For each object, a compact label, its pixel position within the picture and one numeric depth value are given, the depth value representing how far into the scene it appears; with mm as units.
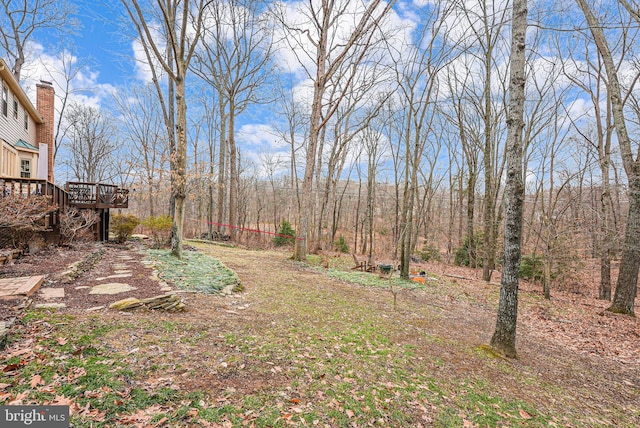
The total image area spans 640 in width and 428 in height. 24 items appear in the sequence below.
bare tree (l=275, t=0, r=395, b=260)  9336
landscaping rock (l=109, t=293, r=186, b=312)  3689
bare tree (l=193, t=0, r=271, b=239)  14109
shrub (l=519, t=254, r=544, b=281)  11289
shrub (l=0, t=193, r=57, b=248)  4793
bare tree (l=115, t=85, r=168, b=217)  20422
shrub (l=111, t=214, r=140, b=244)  9922
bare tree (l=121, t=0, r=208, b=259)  7035
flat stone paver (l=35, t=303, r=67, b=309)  3291
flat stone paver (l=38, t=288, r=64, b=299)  3712
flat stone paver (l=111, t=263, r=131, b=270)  5888
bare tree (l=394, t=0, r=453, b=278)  8141
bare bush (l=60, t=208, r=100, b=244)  7457
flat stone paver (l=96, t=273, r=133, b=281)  4936
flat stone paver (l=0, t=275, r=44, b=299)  3340
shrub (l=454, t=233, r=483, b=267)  13836
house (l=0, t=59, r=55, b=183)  9555
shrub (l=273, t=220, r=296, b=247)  15789
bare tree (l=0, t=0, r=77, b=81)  13711
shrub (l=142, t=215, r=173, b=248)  9518
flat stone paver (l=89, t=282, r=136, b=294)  4230
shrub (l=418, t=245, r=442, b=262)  17131
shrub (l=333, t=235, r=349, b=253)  17844
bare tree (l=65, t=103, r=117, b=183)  21962
